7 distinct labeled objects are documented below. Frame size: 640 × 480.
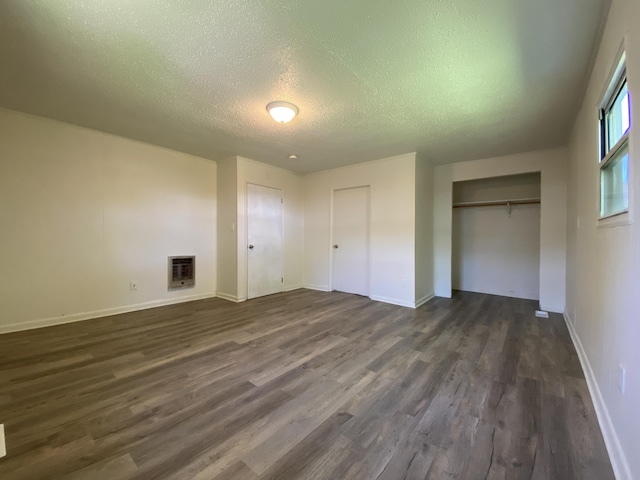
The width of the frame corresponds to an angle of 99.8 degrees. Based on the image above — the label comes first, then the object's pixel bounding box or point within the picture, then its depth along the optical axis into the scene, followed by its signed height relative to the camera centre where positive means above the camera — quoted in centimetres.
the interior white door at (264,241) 493 -2
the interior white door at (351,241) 521 +0
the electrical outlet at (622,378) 134 -69
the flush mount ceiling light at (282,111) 274 +135
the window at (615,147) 152 +61
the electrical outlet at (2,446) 142 -114
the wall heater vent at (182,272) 447 -56
